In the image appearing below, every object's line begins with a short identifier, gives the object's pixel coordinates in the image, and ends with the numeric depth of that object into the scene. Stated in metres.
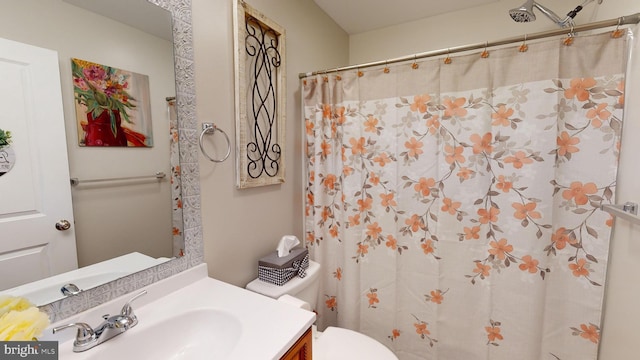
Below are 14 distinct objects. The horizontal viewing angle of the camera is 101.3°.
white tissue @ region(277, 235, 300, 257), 1.45
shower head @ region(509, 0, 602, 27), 1.21
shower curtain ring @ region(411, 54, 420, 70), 1.38
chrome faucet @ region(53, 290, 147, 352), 0.71
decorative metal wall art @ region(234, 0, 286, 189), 1.24
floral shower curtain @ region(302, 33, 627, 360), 1.13
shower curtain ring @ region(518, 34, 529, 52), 1.16
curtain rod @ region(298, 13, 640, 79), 1.01
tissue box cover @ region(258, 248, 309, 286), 1.33
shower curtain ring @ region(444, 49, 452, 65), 1.31
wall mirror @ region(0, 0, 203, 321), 0.75
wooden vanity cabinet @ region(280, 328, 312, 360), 0.78
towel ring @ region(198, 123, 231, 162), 1.09
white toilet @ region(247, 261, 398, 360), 1.22
